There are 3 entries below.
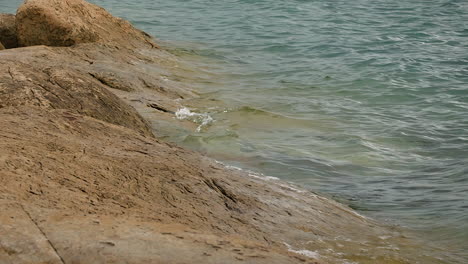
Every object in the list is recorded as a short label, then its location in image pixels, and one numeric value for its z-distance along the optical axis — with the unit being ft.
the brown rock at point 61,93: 17.20
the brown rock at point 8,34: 36.45
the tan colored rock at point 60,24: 34.40
